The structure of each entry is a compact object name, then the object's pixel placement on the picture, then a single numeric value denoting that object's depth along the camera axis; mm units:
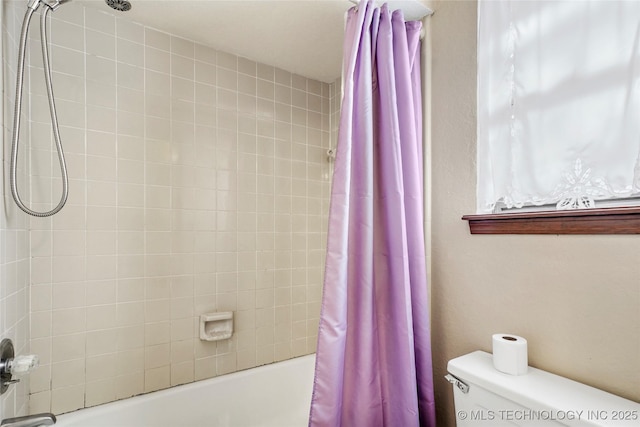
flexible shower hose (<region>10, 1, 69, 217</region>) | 1027
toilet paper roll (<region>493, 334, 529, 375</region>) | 975
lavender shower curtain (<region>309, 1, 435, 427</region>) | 1150
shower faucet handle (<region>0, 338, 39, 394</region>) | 969
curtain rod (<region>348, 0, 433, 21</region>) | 1326
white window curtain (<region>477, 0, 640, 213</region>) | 859
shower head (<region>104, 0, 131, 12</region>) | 1403
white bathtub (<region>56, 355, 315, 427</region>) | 1438
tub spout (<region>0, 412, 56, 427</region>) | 979
